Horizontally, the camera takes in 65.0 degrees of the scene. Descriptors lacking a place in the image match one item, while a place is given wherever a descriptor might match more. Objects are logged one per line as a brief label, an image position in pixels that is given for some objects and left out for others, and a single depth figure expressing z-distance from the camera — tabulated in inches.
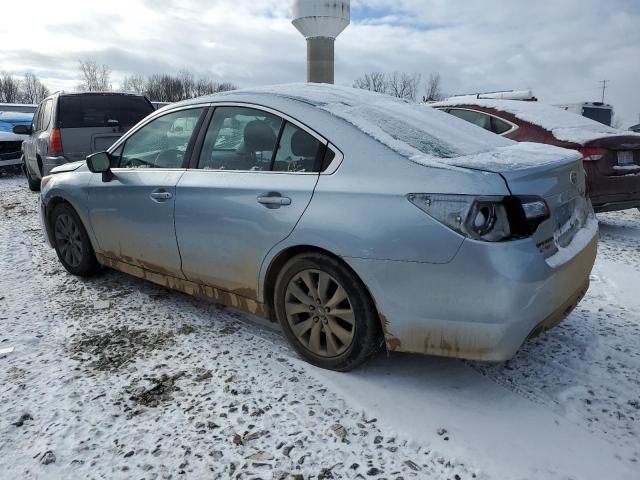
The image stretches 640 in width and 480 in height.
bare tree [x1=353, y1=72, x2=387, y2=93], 2420.4
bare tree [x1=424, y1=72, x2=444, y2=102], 2479.6
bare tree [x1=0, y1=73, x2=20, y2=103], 2891.2
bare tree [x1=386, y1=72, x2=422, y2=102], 2471.7
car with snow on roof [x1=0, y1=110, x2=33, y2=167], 499.5
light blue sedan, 89.5
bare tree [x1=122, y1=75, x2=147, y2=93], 2840.6
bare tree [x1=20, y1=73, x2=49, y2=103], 2987.2
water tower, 1266.0
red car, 223.5
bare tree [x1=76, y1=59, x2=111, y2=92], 2797.7
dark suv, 307.1
